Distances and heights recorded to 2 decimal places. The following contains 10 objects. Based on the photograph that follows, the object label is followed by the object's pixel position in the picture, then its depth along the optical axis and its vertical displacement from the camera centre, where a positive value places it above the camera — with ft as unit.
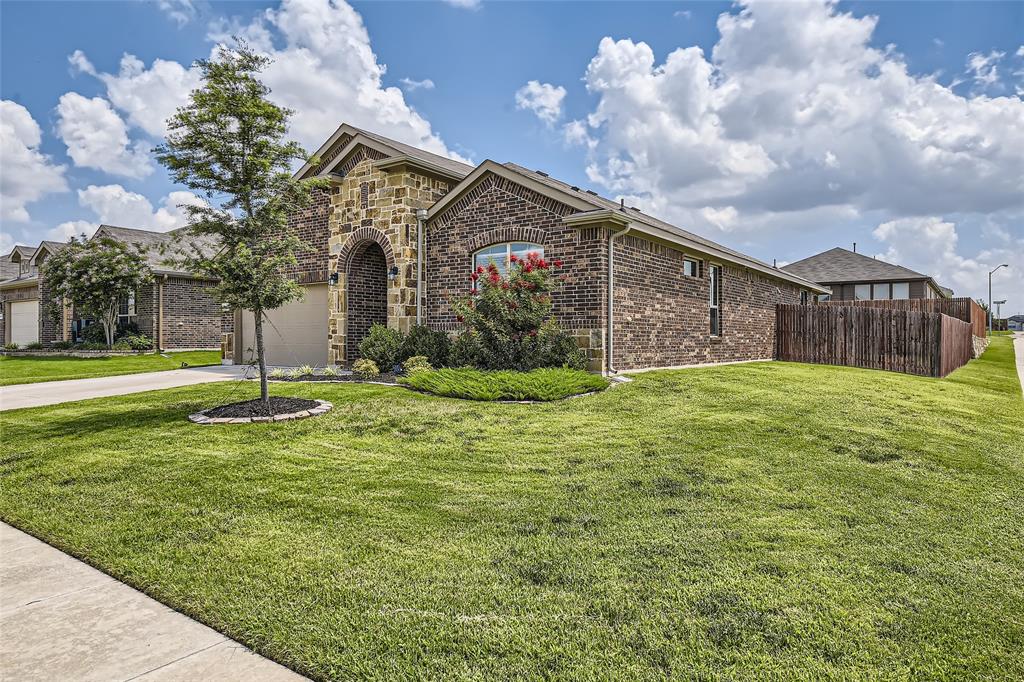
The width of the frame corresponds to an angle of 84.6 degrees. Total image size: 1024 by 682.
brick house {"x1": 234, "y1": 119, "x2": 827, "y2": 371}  39.93 +6.47
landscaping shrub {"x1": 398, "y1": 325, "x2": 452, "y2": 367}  43.37 -0.63
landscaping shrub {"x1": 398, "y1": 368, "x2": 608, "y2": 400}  31.22 -2.63
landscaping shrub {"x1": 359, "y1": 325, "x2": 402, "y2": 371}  43.04 -0.62
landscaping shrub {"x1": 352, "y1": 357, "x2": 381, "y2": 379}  40.75 -2.19
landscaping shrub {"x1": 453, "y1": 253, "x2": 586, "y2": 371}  36.58 +1.20
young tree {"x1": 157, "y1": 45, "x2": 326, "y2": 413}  26.11 +7.94
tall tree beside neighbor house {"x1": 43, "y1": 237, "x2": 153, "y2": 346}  74.18 +8.62
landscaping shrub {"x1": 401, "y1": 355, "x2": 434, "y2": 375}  40.44 -1.84
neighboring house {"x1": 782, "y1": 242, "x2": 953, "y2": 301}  116.37 +12.12
